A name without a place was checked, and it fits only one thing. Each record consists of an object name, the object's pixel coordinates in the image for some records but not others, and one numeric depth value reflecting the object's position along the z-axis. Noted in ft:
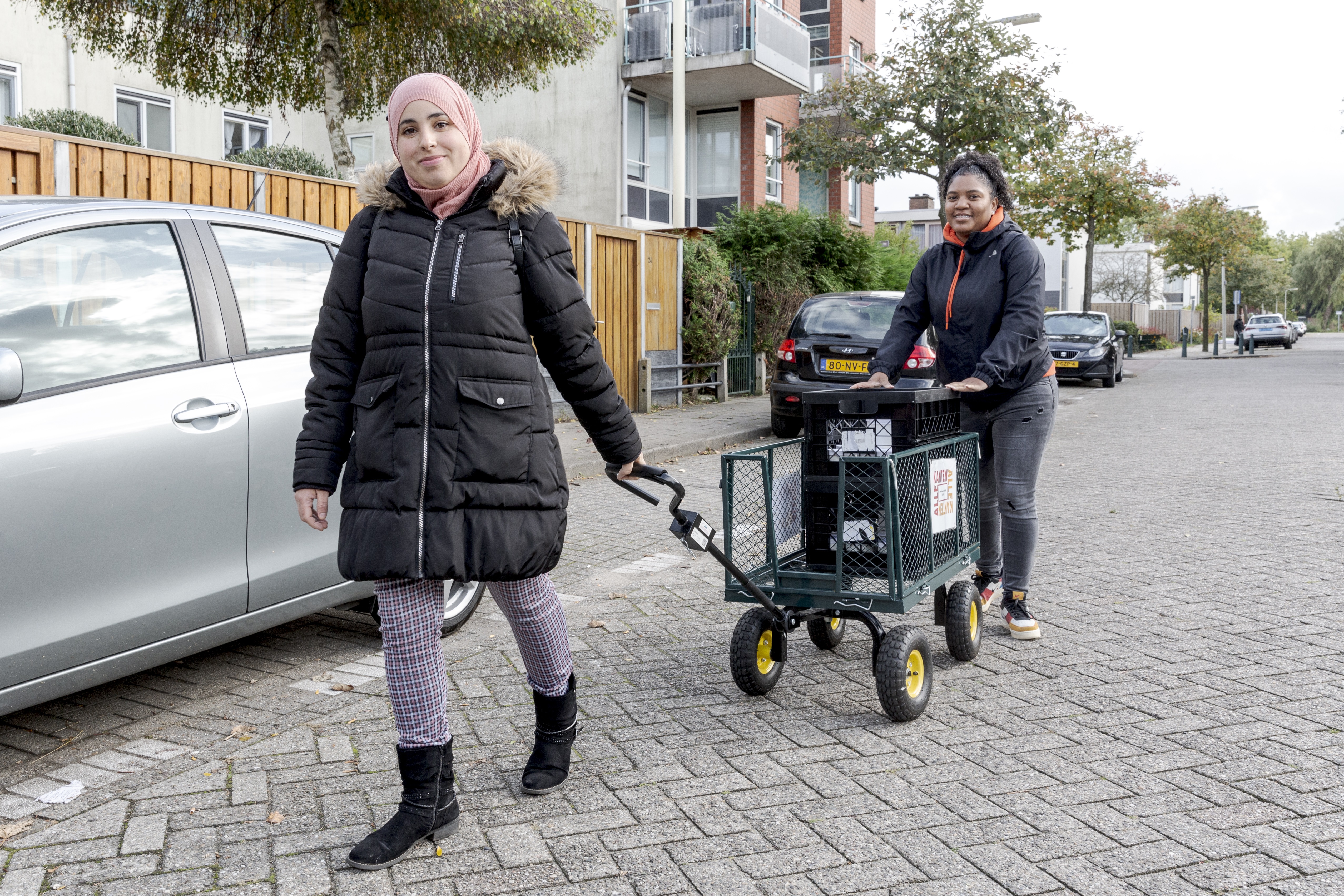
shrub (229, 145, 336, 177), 56.90
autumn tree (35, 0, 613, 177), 44.70
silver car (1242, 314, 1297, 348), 181.06
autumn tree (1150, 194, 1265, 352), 152.97
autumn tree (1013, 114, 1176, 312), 110.32
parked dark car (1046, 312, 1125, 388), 76.95
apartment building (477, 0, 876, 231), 78.12
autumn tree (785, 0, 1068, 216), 73.82
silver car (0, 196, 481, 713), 10.37
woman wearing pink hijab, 8.96
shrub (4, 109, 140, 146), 48.67
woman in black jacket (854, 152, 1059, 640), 14.70
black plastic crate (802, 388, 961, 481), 13.23
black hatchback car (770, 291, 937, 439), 37.83
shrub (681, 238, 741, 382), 53.88
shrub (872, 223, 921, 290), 70.54
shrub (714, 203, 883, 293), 61.31
